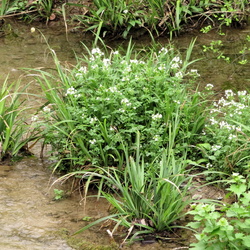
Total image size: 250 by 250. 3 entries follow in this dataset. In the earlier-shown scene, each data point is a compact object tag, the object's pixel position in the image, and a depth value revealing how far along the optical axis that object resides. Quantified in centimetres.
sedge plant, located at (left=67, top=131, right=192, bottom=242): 666
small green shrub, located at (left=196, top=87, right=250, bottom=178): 759
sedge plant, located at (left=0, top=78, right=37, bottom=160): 852
